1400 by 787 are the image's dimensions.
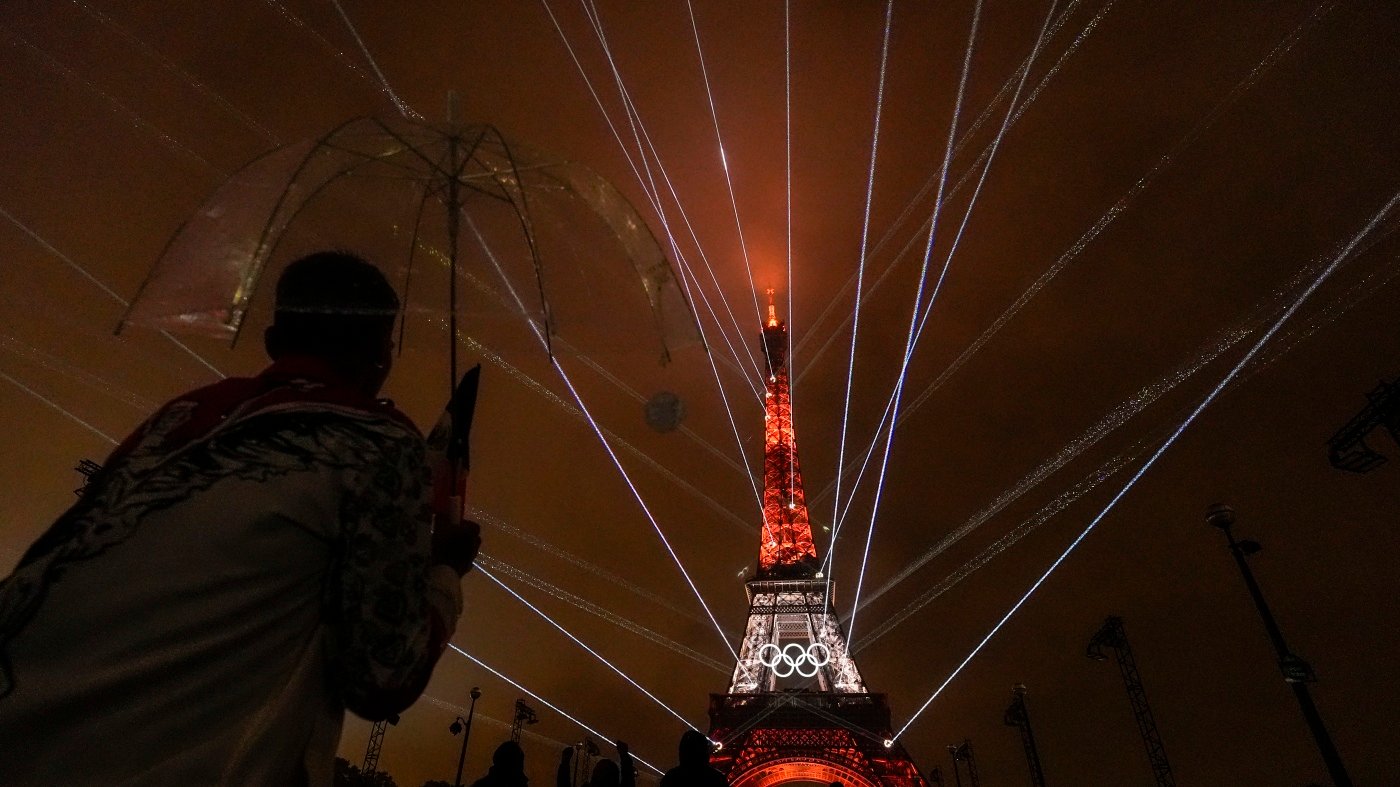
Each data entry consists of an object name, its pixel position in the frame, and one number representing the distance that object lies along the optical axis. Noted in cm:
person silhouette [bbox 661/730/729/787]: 488
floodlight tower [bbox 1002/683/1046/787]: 3278
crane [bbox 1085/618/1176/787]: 2789
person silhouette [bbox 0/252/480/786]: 141
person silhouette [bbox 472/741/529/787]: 480
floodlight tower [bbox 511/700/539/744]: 3609
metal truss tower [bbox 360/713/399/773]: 3440
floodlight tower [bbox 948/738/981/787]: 4253
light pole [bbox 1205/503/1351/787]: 1091
